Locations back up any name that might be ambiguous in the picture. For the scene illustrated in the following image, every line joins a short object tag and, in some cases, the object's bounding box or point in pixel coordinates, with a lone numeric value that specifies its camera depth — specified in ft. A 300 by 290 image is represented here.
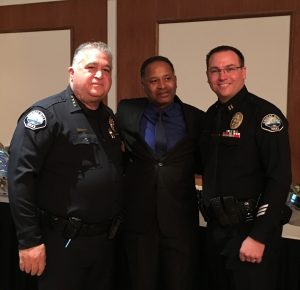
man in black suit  5.47
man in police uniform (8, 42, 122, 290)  4.76
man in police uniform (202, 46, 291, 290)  4.72
